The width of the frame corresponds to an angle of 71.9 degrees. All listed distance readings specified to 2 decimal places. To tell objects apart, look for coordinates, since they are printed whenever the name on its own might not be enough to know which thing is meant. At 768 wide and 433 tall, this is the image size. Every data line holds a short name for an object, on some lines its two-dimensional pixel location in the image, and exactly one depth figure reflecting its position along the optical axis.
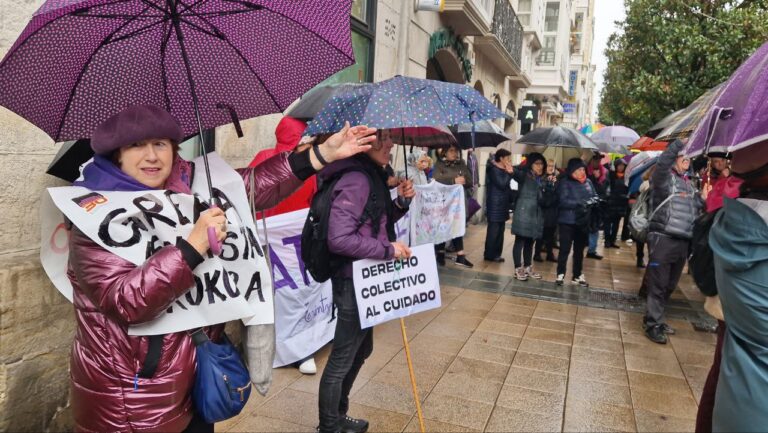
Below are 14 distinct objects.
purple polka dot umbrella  1.79
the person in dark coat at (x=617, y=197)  11.20
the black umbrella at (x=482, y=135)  7.69
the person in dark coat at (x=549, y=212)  8.03
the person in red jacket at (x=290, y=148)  4.21
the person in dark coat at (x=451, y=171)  8.30
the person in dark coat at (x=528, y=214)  7.96
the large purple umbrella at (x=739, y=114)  1.74
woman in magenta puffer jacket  1.70
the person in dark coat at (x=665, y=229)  5.43
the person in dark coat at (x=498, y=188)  8.75
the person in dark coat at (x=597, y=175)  10.07
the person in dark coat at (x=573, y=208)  7.35
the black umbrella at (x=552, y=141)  7.61
